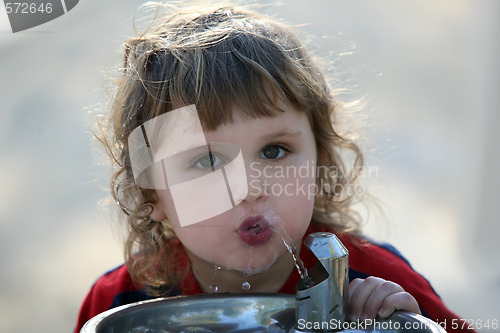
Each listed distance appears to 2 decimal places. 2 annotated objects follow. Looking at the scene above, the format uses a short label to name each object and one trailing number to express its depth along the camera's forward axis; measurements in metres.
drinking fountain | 1.63
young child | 1.75
